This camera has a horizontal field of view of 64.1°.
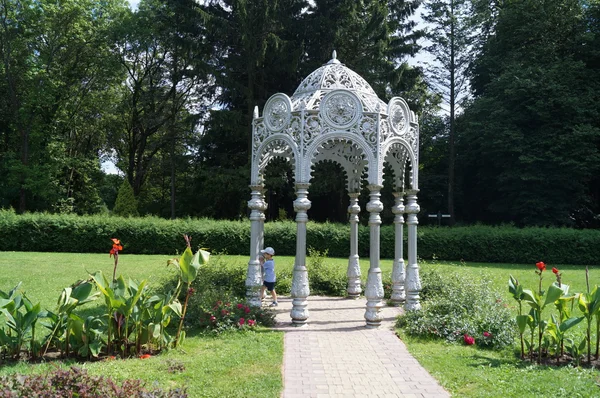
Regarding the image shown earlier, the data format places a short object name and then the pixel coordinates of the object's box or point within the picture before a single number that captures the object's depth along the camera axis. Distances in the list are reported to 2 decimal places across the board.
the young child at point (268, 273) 9.71
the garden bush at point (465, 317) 7.21
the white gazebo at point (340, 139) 8.47
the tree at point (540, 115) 24.80
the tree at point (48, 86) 29.91
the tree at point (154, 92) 31.92
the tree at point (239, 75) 25.25
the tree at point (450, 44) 31.02
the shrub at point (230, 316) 7.63
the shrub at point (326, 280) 11.65
